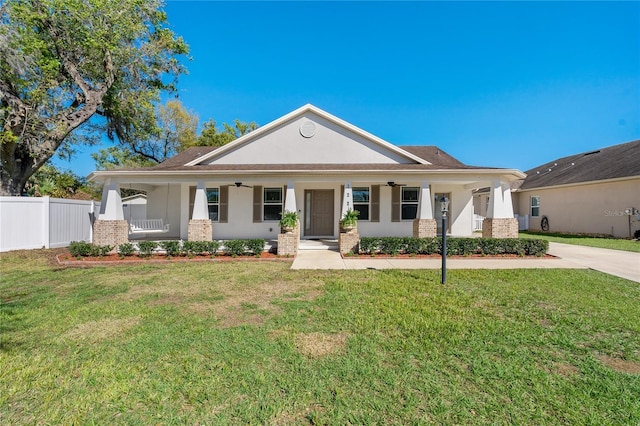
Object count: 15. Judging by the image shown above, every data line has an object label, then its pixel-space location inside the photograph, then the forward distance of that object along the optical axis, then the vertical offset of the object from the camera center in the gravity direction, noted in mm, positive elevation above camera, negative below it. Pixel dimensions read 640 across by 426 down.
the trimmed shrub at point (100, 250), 8981 -1130
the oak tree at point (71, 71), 12062 +7335
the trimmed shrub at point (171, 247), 9055 -1014
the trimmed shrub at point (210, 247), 9164 -1012
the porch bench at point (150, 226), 14250 -511
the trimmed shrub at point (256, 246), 9214 -977
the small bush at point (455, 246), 9219 -921
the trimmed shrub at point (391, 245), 9273 -916
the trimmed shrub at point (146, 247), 9070 -1019
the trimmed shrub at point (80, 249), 8789 -1071
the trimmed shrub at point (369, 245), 9312 -922
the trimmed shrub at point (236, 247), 9195 -1010
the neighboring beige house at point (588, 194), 14758 +1602
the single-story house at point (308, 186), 10359 +1386
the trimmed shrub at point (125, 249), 9102 -1104
